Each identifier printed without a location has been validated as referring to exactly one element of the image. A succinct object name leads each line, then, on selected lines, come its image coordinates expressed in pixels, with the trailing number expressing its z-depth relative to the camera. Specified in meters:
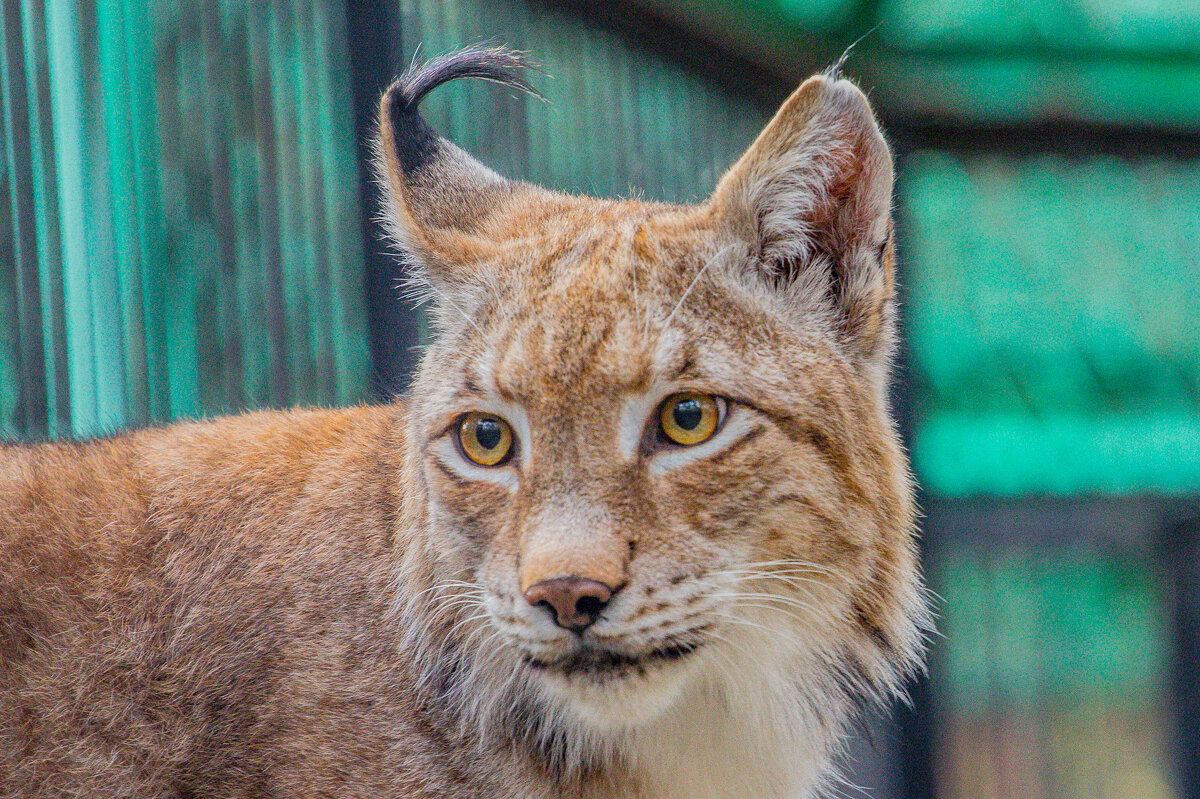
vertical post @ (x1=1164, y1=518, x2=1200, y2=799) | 9.33
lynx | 5.03
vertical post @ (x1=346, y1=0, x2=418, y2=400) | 8.41
